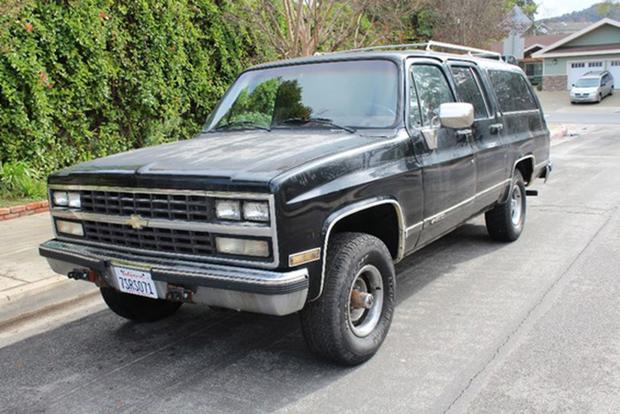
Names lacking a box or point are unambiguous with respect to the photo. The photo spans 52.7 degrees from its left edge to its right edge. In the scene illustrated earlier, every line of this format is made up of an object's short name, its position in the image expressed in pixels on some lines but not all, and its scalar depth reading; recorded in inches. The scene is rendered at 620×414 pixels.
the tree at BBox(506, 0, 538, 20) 2291.0
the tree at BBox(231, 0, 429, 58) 498.3
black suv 133.0
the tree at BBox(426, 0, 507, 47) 951.0
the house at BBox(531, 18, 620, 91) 1731.1
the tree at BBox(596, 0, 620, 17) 2925.7
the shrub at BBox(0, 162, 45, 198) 334.3
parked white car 1467.8
